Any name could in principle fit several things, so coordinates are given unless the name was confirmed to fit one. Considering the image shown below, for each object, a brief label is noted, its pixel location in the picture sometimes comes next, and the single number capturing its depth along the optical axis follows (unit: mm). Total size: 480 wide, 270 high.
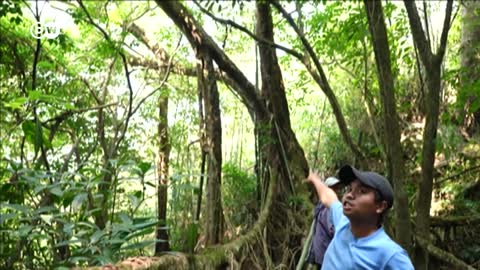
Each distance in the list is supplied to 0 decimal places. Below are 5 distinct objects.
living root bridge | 2008
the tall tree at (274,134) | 4422
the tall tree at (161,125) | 6127
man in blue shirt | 1594
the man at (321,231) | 2873
